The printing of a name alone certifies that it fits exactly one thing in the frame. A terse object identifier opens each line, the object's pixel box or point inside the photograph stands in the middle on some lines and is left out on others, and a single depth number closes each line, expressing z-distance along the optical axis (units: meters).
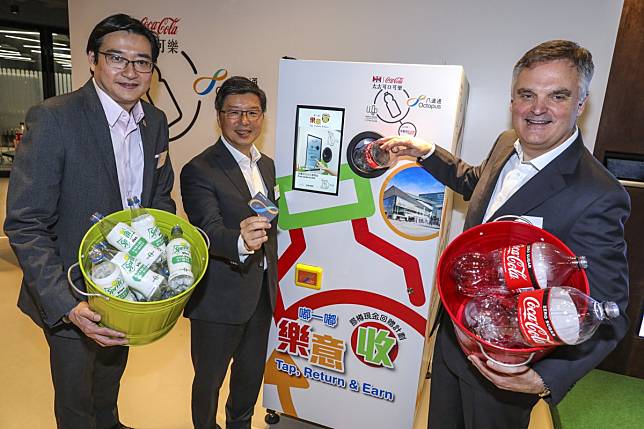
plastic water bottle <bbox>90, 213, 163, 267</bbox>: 1.27
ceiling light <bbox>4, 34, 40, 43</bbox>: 4.97
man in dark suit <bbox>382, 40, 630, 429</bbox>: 1.14
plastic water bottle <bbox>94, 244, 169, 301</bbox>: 1.24
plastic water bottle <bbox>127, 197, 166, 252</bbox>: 1.33
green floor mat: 2.50
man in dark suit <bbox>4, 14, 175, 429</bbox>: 1.33
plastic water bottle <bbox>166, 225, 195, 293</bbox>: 1.28
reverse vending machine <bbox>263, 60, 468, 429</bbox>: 1.91
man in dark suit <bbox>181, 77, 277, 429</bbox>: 1.78
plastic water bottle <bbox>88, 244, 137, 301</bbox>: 1.20
